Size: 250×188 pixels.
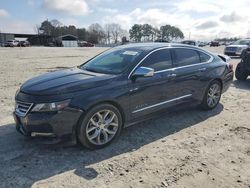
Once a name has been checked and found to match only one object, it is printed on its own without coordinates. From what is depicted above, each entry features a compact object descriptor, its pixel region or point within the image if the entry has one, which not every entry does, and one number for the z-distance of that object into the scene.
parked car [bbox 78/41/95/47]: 51.87
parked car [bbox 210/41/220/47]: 43.65
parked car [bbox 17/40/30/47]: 42.84
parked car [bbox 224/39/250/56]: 15.84
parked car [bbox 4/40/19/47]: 41.56
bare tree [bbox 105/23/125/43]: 82.03
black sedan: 2.75
